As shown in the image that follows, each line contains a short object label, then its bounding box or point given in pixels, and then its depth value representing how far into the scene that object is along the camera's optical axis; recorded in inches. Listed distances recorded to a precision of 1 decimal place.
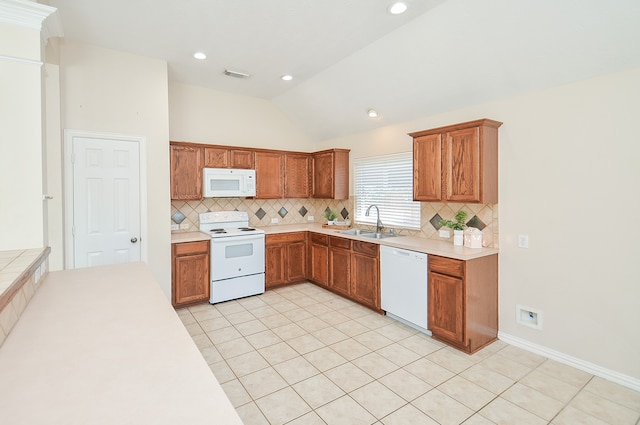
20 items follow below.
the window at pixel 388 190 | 166.6
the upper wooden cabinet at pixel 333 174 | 201.2
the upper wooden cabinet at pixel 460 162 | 121.0
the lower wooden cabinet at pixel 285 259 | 187.5
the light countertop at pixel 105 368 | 32.3
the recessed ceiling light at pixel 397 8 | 102.8
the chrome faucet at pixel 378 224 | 173.2
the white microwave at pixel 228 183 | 175.0
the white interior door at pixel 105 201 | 133.4
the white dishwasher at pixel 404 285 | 130.4
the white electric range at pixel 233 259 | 166.7
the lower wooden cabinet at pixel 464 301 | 115.9
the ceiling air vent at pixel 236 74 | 161.8
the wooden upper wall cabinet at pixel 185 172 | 167.2
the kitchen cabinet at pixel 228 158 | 177.9
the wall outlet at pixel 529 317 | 116.6
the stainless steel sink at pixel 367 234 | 169.8
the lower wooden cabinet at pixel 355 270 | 153.4
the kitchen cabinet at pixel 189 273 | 157.5
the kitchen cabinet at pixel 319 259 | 185.3
